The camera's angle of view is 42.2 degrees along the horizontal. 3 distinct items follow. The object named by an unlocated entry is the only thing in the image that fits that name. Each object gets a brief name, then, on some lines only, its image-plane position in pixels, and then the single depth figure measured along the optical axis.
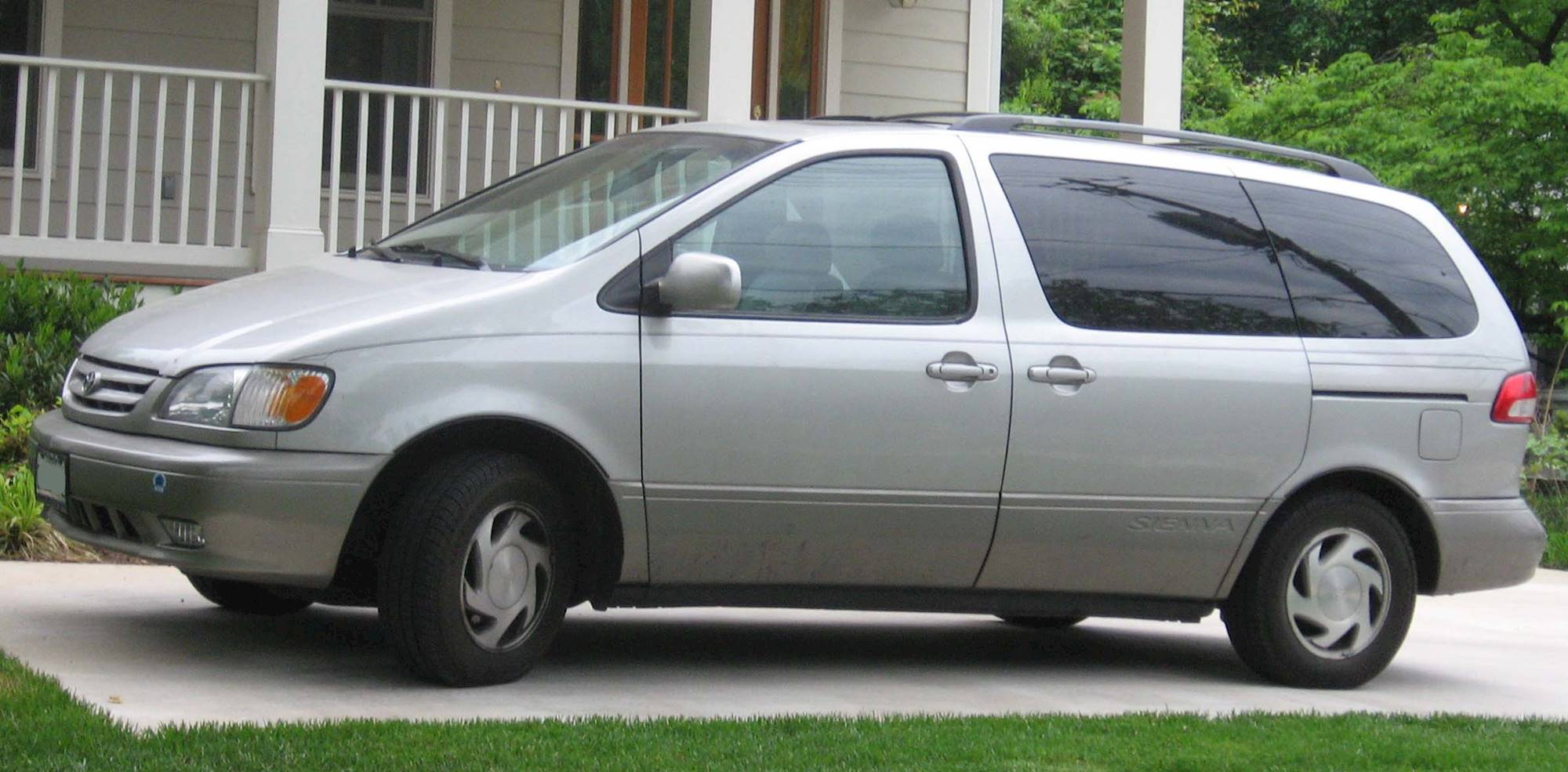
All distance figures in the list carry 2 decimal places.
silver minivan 5.69
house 11.36
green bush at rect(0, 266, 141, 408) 9.85
